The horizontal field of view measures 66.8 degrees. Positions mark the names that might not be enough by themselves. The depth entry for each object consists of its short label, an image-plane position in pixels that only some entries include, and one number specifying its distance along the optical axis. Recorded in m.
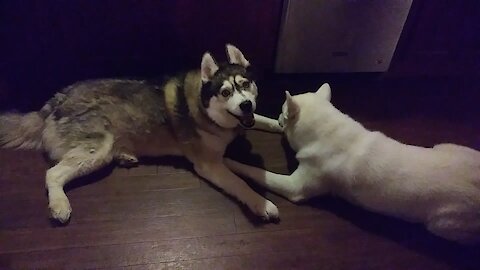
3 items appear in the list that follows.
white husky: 1.60
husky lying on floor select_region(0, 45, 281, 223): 1.77
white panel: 2.30
